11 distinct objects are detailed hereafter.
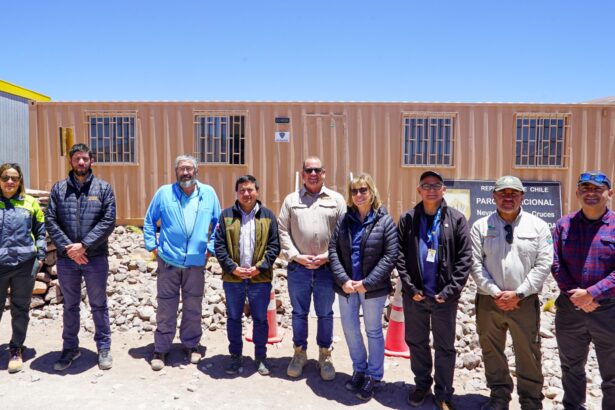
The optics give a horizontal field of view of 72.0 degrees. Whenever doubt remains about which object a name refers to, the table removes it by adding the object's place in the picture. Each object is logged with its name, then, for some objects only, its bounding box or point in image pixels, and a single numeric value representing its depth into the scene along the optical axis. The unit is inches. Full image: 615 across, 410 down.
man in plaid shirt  123.3
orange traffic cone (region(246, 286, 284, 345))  206.1
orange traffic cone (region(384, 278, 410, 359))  191.6
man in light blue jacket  167.5
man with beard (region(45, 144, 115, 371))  163.2
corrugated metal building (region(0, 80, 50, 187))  524.7
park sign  350.3
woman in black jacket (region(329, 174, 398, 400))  143.9
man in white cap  128.5
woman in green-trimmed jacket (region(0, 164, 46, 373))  160.6
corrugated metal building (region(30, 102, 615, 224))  350.6
